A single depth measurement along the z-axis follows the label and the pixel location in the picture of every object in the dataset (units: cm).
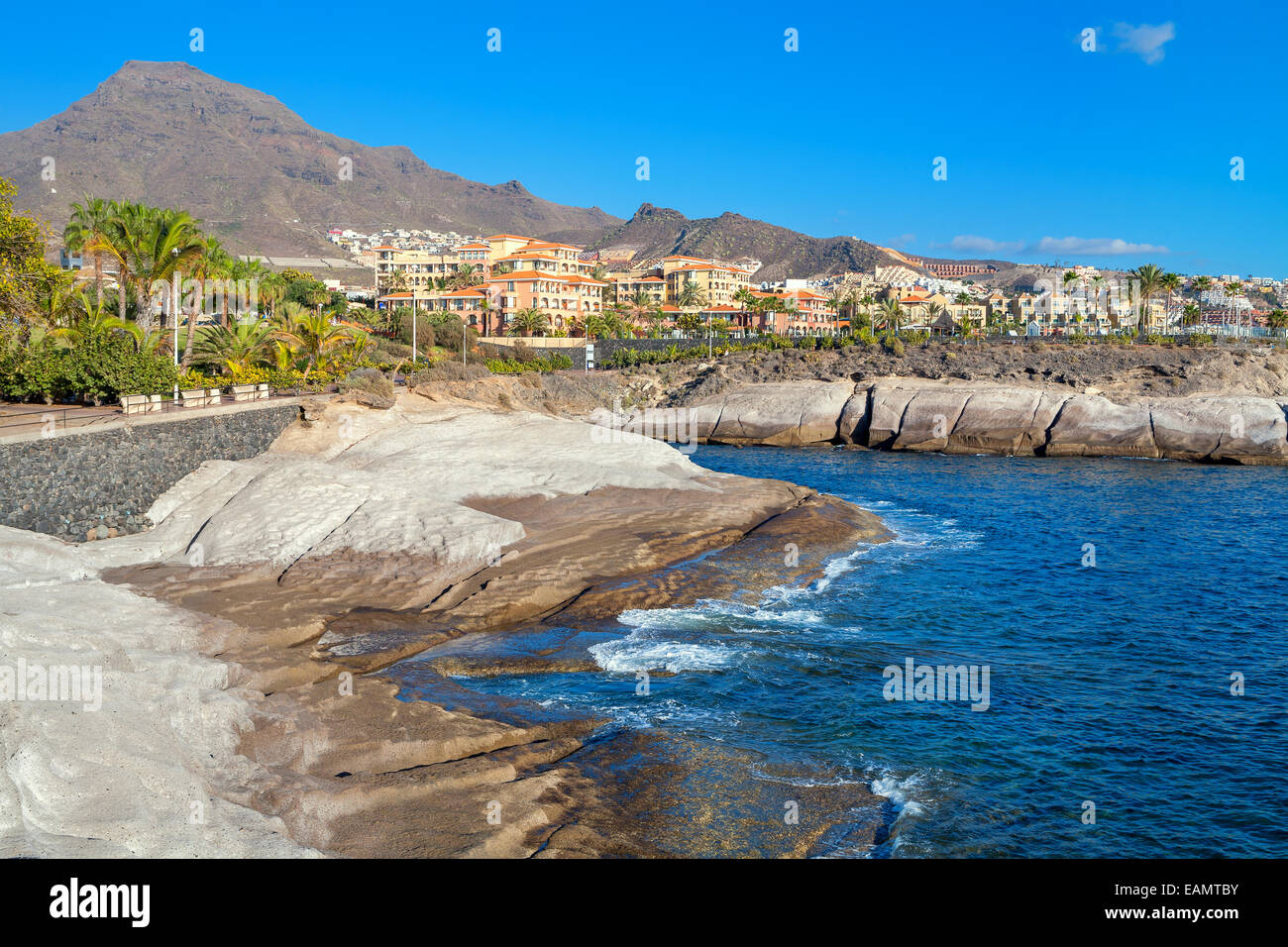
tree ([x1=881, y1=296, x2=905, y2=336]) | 10856
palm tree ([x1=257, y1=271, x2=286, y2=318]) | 6278
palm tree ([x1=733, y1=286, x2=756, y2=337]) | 13175
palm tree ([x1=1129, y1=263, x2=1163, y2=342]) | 8769
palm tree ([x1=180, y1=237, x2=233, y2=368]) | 4351
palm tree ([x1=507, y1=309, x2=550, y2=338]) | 10412
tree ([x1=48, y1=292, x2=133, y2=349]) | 3456
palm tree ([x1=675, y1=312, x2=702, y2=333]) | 11550
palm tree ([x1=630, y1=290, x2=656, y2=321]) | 13812
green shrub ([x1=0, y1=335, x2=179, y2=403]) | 3159
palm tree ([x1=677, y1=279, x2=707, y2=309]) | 14350
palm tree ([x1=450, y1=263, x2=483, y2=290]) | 13775
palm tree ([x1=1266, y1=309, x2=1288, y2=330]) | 8706
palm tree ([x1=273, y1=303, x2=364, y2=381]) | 4891
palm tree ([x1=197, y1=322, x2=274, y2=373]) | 4453
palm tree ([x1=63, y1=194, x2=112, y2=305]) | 3834
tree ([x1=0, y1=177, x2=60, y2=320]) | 2922
